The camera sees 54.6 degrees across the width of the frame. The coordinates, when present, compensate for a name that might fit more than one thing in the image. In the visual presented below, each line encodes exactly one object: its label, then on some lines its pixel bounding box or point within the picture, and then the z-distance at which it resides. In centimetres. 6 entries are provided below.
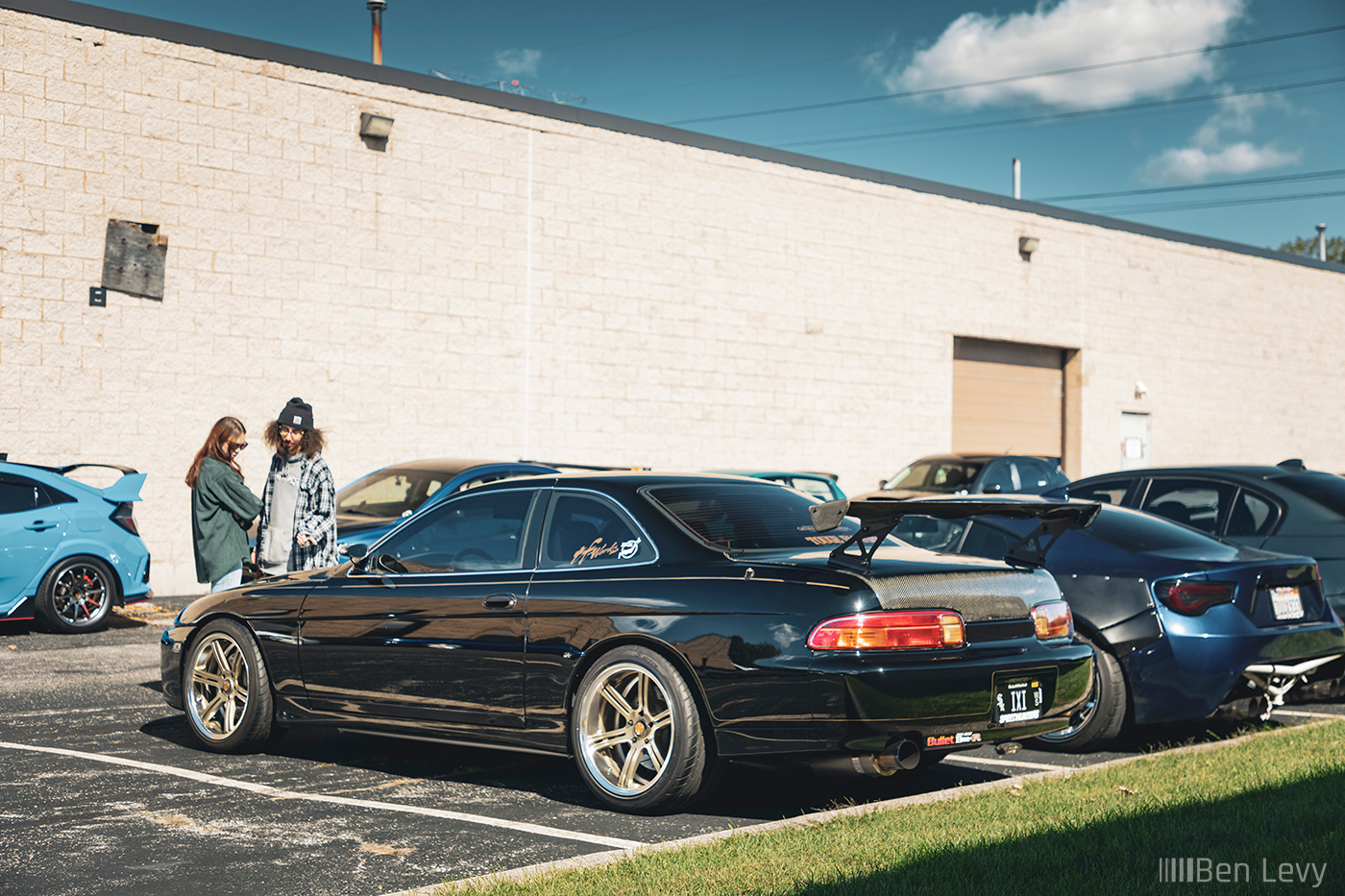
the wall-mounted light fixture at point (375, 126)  1653
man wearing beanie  859
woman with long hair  925
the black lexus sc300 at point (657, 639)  511
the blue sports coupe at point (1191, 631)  680
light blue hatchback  1156
